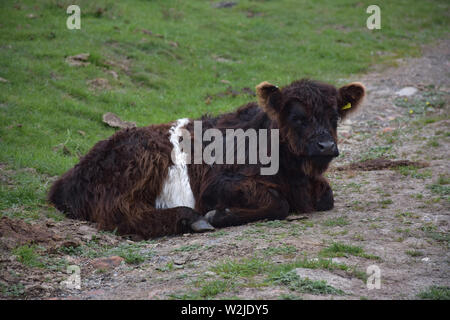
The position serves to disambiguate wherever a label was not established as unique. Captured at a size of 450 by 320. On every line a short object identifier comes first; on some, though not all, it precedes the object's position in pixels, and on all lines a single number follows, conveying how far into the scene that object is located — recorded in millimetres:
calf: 6617
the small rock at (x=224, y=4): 22203
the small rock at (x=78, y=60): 12945
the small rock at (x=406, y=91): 13871
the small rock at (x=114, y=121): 10961
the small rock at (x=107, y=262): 5320
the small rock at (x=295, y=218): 6668
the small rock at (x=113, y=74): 13172
